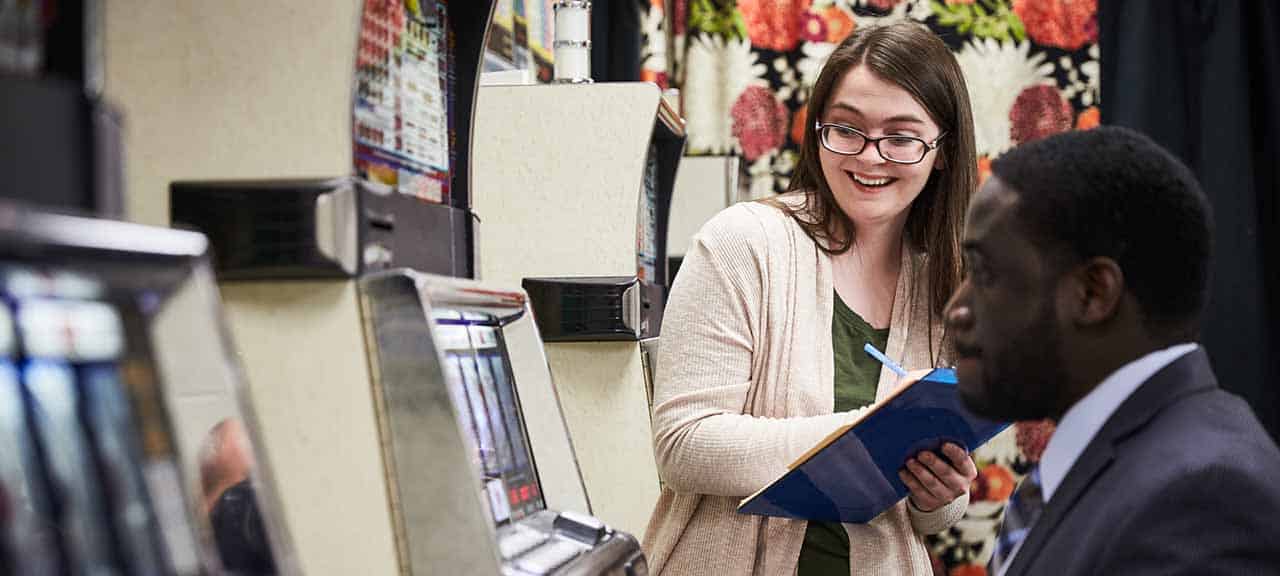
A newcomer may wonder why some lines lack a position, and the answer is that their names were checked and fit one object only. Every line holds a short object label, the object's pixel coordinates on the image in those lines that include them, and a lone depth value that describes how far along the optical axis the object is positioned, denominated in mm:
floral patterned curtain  4254
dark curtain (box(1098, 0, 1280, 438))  4238
